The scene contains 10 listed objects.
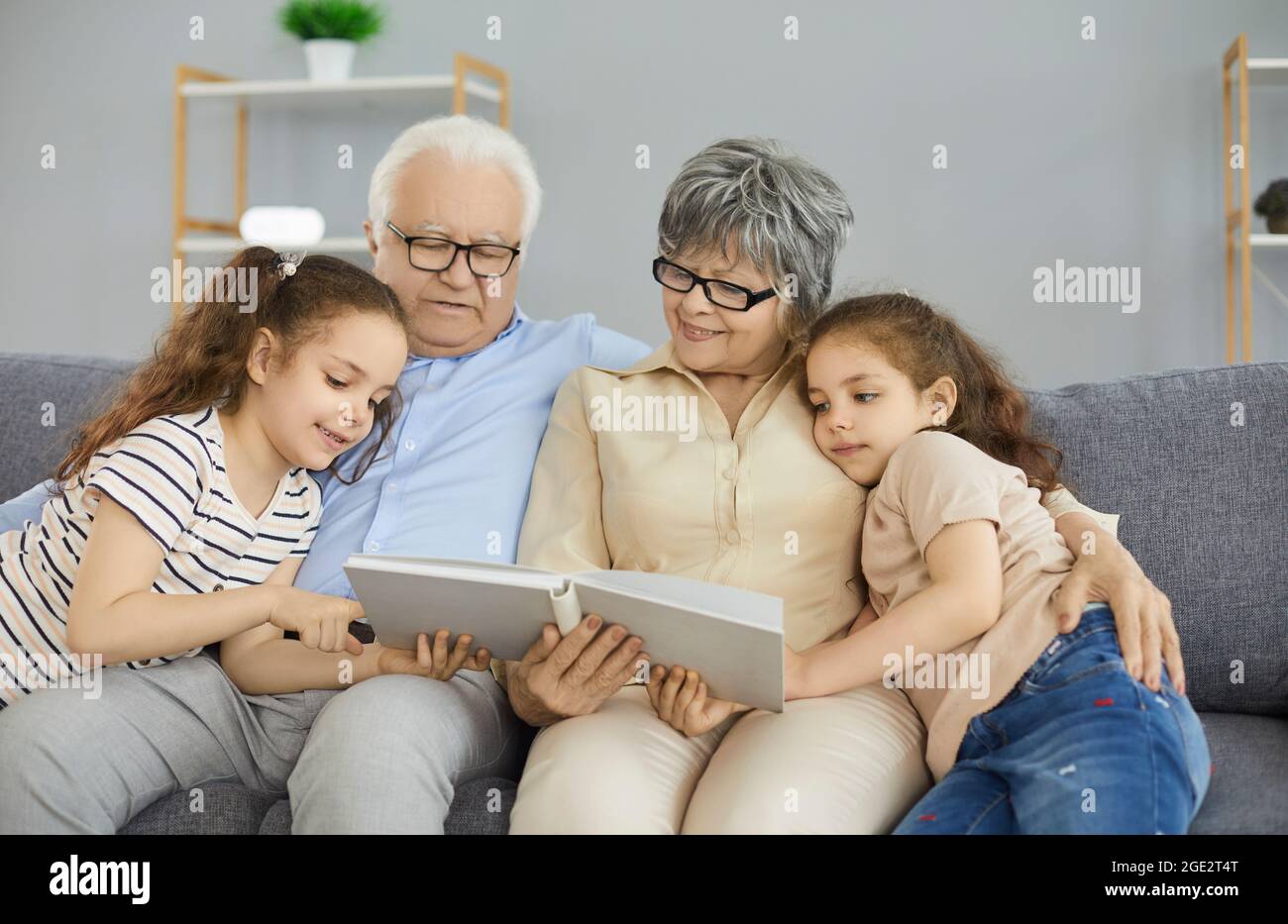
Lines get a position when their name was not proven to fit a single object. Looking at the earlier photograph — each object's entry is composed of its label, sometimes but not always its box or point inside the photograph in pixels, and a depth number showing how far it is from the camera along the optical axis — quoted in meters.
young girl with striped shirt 1.50
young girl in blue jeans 1.30
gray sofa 1.79
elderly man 1.44
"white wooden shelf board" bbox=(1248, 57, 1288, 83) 3.32
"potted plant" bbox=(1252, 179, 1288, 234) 3.37
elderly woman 1.46
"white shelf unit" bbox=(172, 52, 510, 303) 3.70
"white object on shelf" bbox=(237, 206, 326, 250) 3.82
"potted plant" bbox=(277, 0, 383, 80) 3.83
